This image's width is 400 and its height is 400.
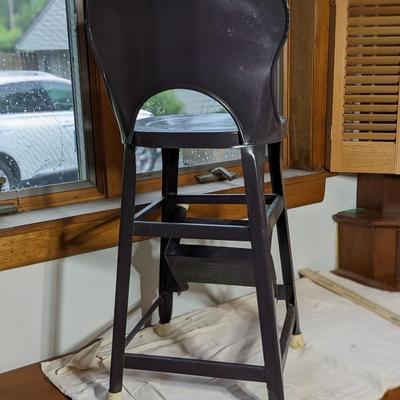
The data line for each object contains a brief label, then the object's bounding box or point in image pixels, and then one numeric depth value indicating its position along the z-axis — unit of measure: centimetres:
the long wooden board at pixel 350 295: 177
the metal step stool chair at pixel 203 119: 105
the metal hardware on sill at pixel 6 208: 154
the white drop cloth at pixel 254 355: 140
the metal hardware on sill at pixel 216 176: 190
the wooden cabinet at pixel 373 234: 198
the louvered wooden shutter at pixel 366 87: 184
